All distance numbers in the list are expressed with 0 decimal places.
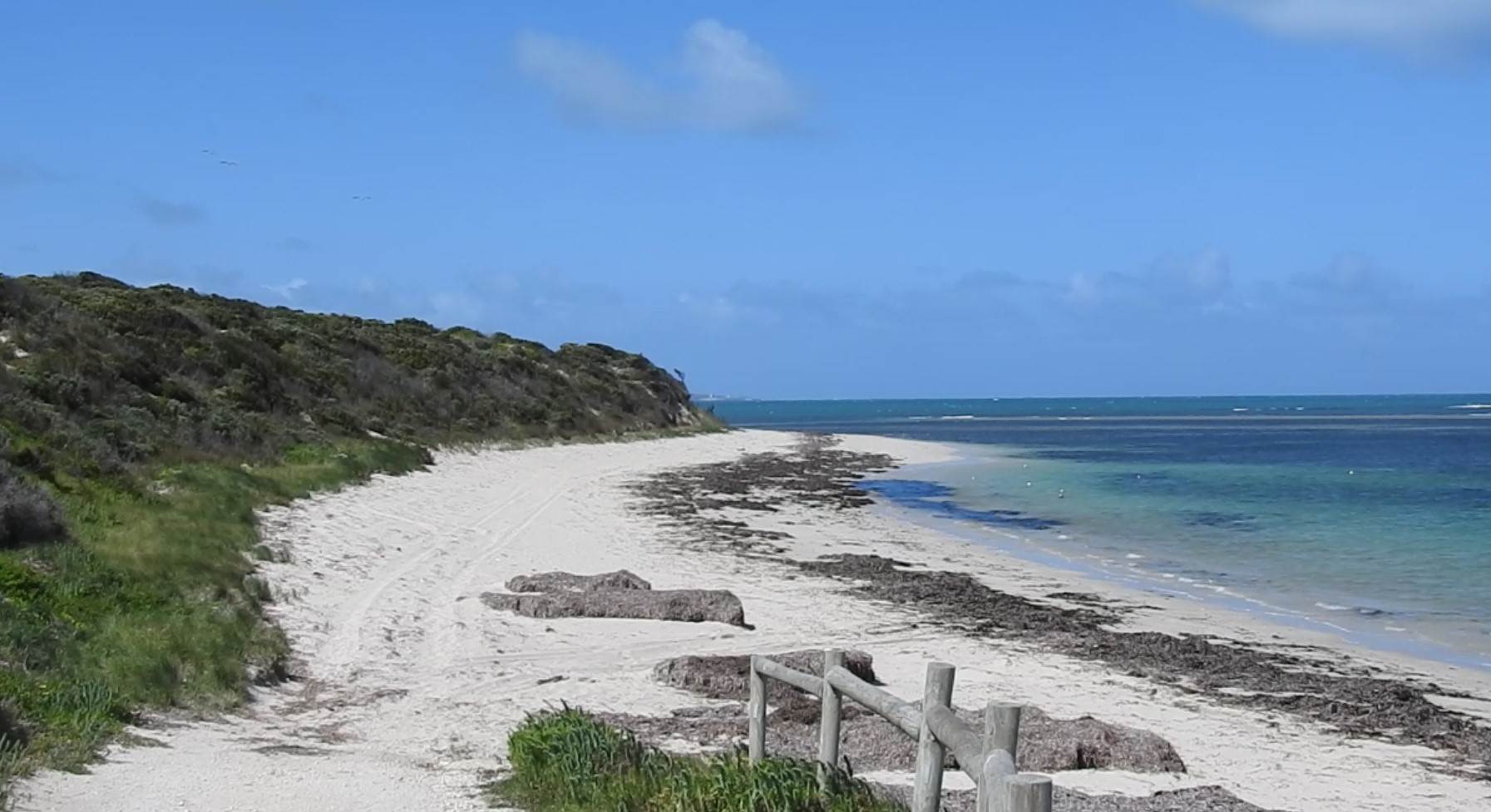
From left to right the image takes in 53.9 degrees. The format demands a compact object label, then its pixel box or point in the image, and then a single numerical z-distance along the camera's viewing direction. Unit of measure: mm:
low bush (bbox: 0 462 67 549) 12234
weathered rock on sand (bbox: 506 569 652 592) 15531
